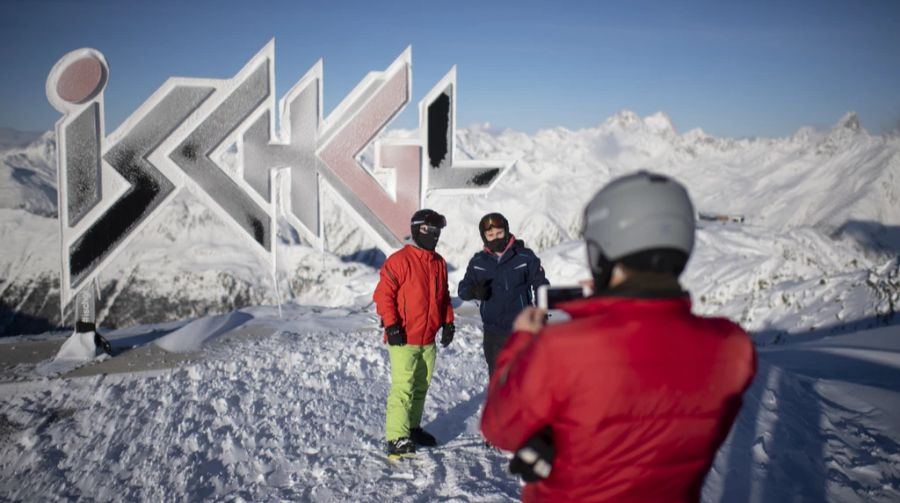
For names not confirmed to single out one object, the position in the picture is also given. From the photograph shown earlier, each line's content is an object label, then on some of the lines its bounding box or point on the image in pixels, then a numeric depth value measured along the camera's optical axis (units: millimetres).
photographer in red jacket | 1415
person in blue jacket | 4473
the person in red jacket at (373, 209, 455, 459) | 4355
